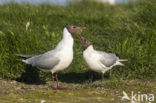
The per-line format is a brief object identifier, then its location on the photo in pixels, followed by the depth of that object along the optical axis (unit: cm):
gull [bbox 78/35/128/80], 1298
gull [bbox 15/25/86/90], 1214
